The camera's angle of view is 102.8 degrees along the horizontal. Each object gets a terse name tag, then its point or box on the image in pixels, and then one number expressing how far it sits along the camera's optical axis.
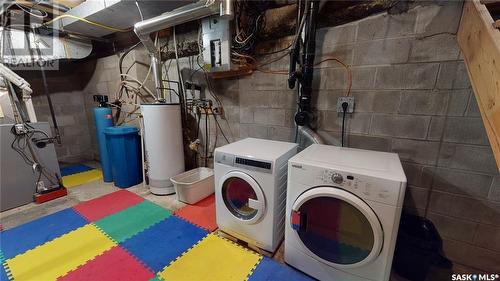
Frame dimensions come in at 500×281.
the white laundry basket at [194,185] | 2.22
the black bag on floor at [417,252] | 1.23
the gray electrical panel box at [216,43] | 1.98
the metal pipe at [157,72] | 2.50
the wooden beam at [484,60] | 0.77
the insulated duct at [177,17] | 1.69
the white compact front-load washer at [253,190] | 1.41
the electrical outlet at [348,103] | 1.69
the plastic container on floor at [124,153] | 2.51
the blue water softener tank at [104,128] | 2.72
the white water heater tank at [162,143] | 2.32
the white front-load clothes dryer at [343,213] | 1.03
